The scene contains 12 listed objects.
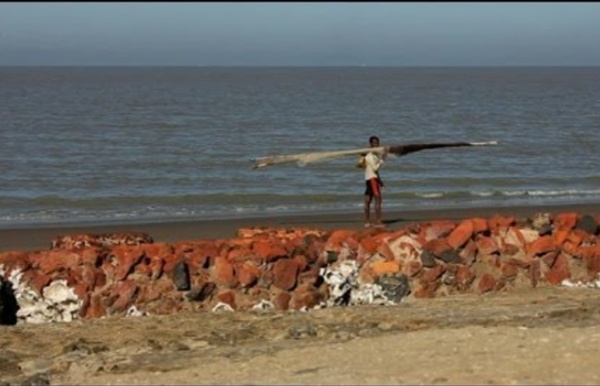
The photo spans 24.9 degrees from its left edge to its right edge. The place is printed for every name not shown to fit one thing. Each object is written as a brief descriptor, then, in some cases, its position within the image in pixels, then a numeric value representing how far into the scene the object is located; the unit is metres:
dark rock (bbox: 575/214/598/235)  14.50
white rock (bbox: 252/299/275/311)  12.97
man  18.61
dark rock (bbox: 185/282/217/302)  12.88
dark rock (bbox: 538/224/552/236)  14.23
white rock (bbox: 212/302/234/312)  12.87
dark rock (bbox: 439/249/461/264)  13.62
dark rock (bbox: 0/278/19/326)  12.48
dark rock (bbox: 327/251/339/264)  13.43
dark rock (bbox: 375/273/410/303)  13.35
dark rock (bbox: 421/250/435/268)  13.55
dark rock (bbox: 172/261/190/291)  12.84
